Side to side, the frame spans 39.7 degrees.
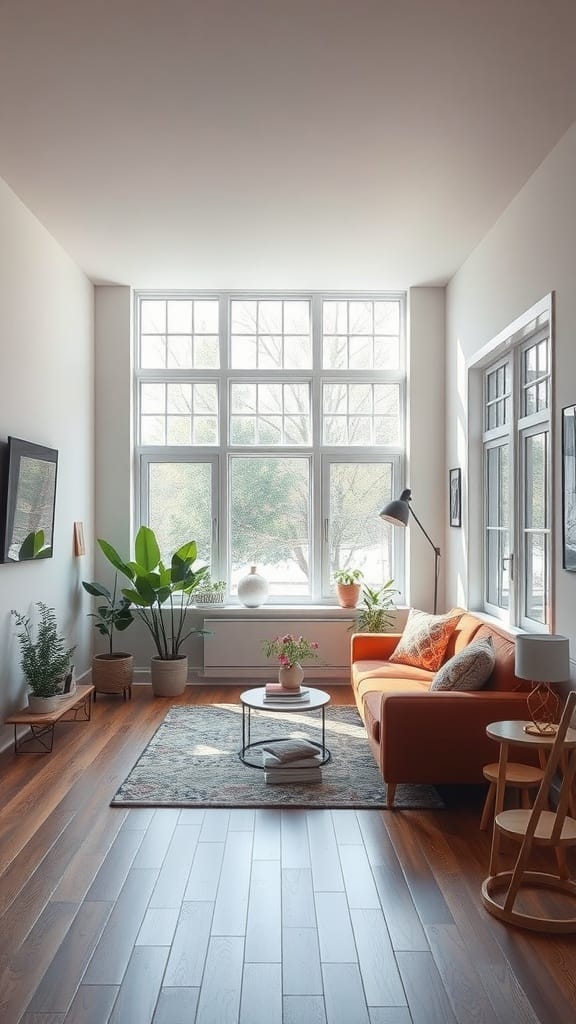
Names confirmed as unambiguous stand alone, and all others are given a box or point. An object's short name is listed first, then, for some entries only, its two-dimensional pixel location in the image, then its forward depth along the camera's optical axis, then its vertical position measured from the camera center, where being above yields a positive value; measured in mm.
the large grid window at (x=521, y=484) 4664 +299
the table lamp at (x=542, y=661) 3199 -528
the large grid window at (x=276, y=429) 7125 +917
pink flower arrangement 4641 -707
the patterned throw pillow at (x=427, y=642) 5262 -745
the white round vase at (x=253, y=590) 6809 -499
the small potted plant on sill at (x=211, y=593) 6801 -524
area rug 3963 -1320
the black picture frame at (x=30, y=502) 4781 +202
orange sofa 3787 -965
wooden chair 2757 -1121
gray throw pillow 4012 -712
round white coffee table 4391 -965
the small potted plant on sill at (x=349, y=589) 6836 -494
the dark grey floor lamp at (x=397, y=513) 5871 +134
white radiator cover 6746 -957
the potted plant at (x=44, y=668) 4941 -845
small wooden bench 4770 -1241
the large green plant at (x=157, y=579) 6358 -375
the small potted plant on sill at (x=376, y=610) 6557 -660
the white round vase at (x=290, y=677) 4625 -846
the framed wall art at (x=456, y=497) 6306 +275
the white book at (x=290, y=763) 4168 -1210
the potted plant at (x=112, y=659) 6293 -1006
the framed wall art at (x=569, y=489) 3906 +206
